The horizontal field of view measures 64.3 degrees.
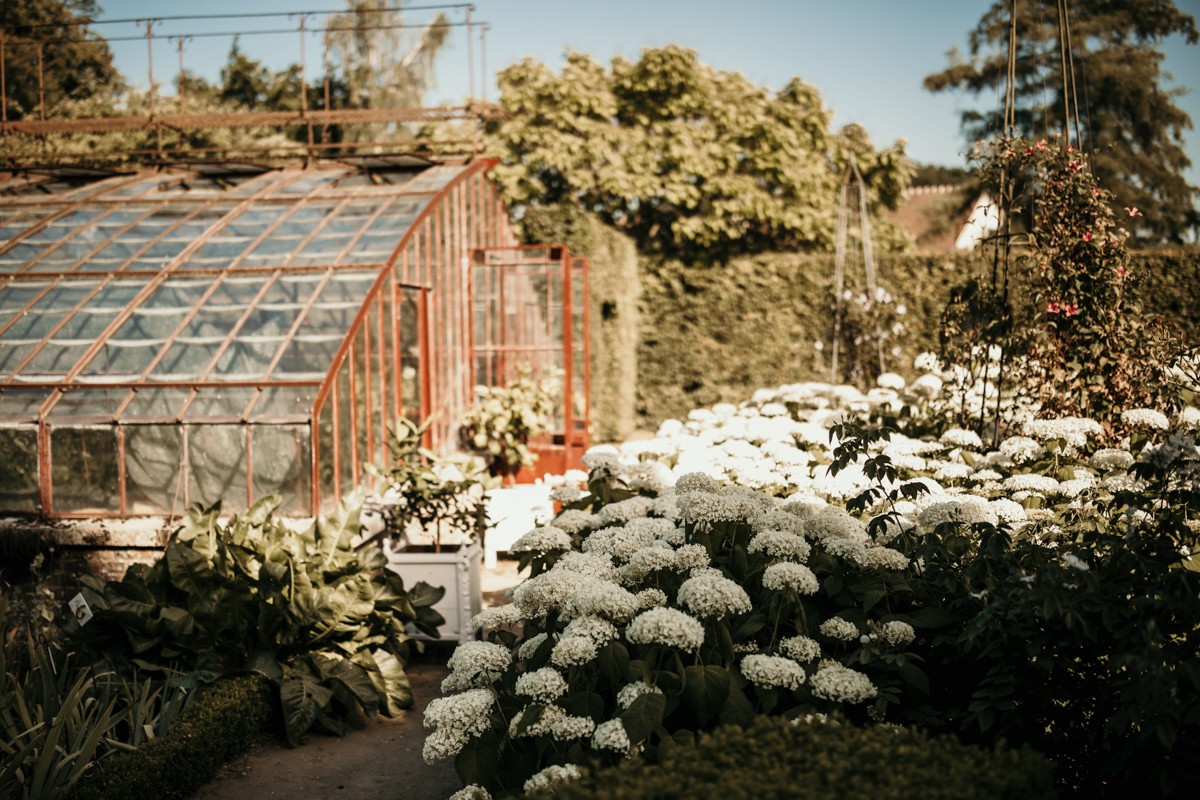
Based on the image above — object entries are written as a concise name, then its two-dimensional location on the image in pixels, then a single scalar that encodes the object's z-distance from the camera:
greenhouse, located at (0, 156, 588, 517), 7.00
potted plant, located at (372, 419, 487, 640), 6.37
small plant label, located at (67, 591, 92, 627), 5.10
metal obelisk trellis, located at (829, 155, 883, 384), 12.57
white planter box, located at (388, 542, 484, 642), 6.34
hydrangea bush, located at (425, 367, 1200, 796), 2.76
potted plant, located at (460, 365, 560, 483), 10.12
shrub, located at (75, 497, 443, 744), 5.07
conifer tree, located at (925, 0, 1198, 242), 23.22
